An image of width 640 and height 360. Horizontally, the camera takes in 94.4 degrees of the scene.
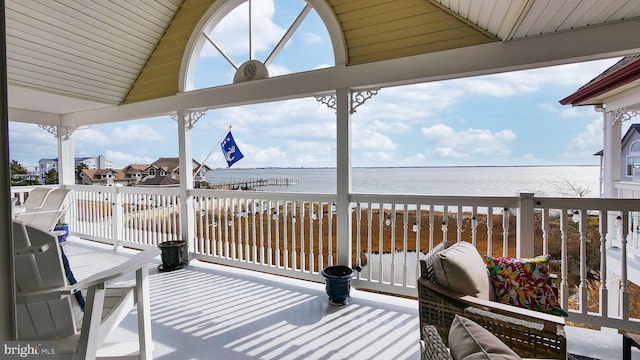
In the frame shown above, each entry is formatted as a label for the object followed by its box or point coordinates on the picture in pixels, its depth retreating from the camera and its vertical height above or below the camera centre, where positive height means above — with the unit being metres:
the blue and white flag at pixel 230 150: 4.25 +0.38
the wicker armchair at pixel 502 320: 1.35 -0.73
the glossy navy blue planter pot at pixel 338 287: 2.79 -1.07
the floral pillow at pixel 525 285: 1.76 -0.68
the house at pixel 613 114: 3.61 +0.80
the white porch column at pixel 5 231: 0.84 -0.15
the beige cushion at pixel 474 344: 0.79 -0.48
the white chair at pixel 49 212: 4.18 -0.47
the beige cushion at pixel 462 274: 1.62 -0.57
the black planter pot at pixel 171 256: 3.80 -1.02
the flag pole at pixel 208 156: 4.33 +0.34
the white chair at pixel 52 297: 1.31 -0.53
